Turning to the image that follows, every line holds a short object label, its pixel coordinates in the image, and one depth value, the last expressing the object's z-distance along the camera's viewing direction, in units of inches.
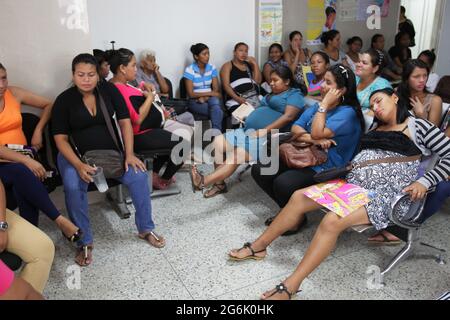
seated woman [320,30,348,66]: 209.9
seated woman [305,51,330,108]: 134.1
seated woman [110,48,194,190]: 119.0
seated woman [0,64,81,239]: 90.4
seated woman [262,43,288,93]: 193.8
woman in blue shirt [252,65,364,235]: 98.1
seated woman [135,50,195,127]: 163.9
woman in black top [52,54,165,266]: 96.3
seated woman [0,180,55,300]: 74.1
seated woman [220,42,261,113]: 179.7
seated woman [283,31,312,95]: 201.3
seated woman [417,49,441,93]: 144.5
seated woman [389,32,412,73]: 234.7
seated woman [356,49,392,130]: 120.4
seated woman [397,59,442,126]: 104.4
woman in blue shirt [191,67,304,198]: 117.0
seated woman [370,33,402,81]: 223.5
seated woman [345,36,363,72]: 223.1
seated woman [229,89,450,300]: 80.0
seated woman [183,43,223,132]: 172.2
